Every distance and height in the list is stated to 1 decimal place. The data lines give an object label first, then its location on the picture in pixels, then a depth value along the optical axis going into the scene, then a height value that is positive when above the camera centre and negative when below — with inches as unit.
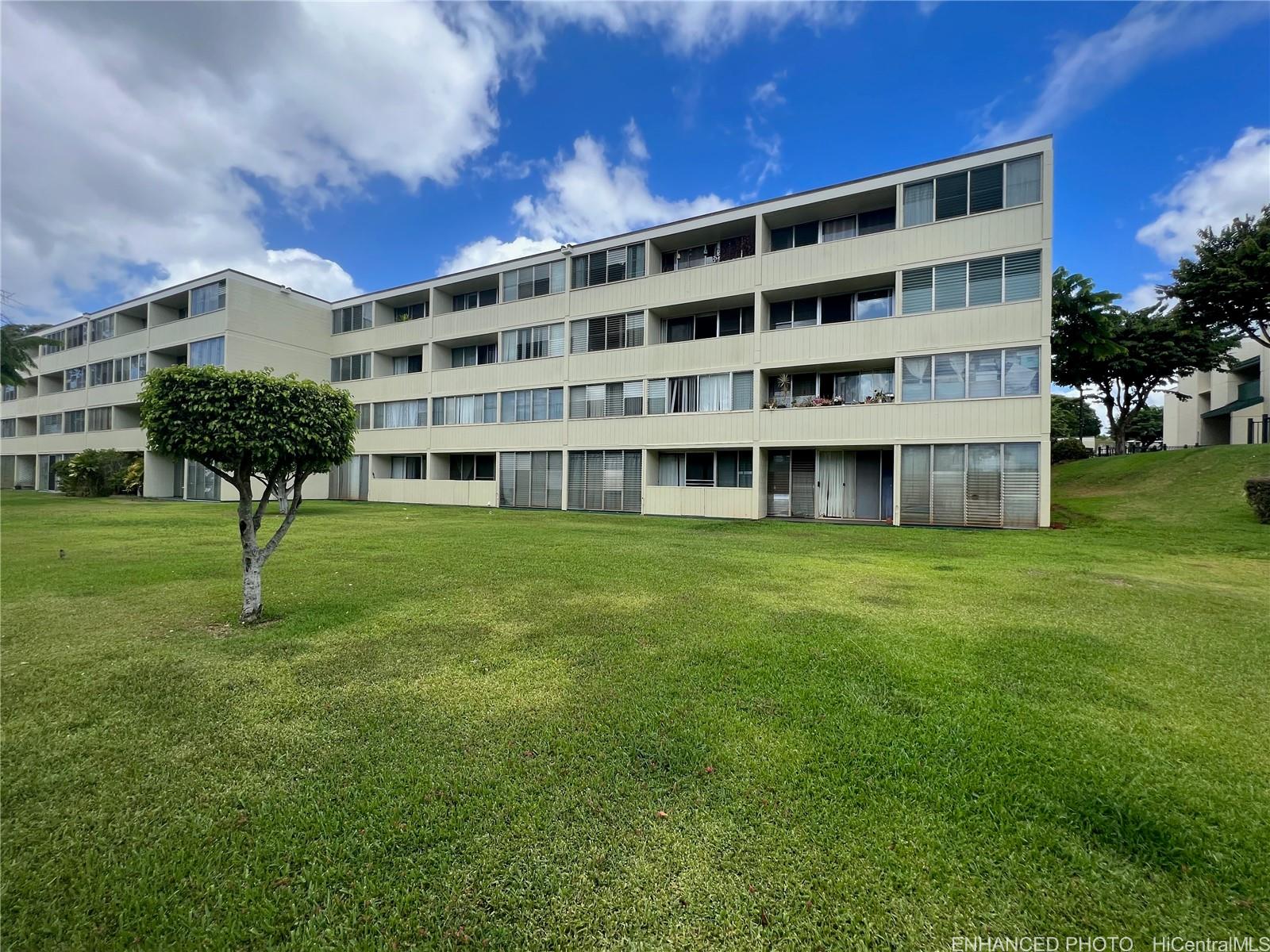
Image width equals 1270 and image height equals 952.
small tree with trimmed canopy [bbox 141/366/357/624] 198.8 +17.0
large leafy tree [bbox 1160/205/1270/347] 834.8 +327.5
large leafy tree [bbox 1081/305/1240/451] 1185.4 +286.8
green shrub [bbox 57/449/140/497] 1093.1 -5.4
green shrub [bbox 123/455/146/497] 1122.7 -11.8
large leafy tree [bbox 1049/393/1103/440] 2213.3 +265.4
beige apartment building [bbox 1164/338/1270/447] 1205.1 +203.6
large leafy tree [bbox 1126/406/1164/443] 2266.2 +221.8
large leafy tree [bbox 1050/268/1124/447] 891.4 +275.5
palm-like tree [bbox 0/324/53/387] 1115.9 +270.9
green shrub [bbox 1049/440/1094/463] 1433.3 +71.6
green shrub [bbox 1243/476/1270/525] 531.5 -17.4
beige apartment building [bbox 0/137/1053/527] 613.9 +178.9
